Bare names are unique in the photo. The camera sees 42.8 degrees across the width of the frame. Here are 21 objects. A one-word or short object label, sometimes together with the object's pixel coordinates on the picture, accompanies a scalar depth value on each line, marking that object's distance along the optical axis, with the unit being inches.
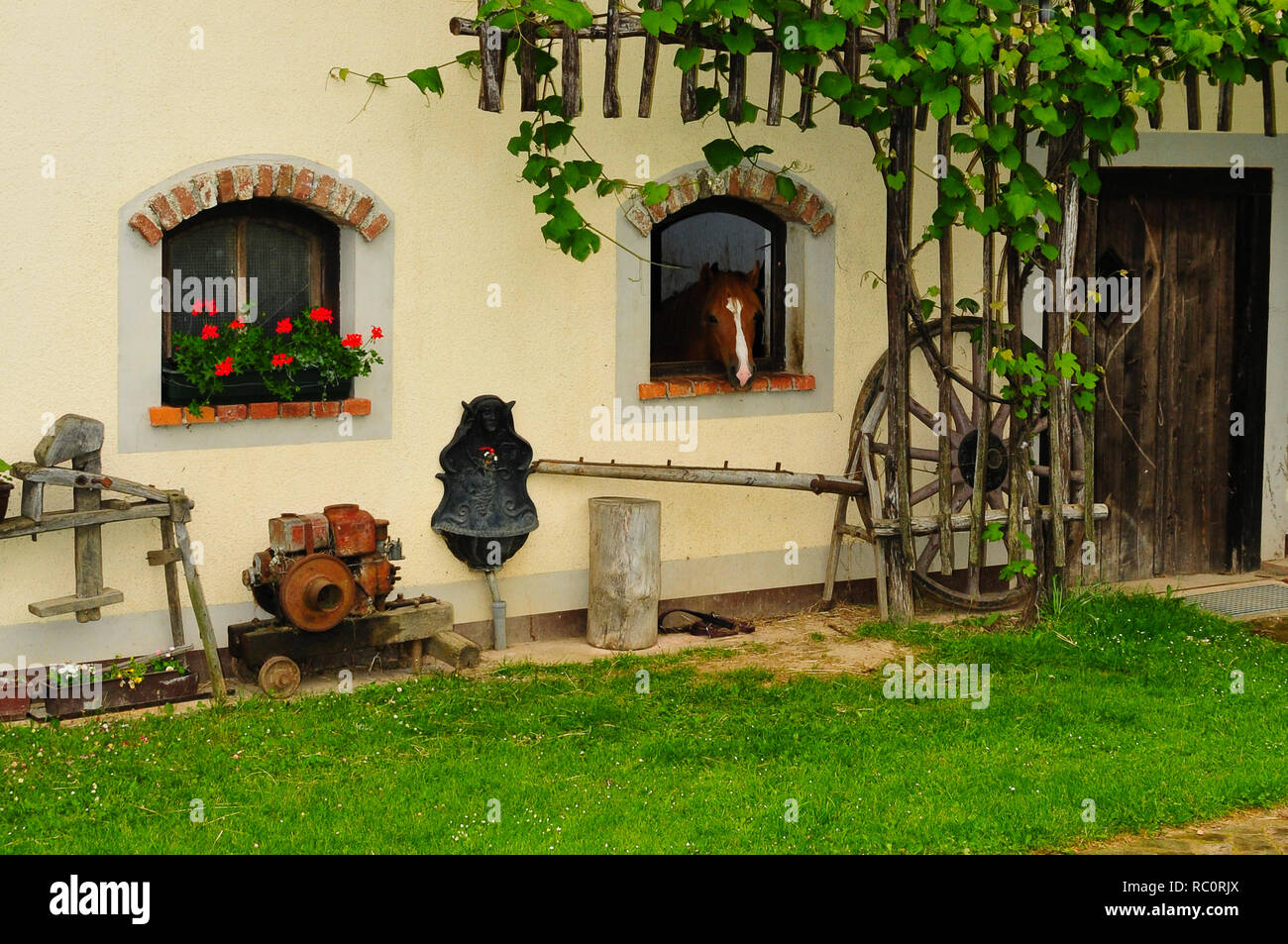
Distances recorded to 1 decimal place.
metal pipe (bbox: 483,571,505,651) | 330.0
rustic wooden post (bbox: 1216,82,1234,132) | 328.8
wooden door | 390.3
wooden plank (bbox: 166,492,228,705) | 281.4
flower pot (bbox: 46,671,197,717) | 279.0
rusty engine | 294.0
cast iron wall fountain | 325.4
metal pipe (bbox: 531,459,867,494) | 334.0
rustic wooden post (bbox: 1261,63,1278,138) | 339.9
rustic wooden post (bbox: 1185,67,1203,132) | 322.0
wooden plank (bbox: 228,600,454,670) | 294.7
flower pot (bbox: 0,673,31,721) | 275.0
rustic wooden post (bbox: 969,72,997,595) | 326.0
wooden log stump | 333.4
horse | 349.1
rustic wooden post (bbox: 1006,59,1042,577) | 329.1
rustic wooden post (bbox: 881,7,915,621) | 317.7
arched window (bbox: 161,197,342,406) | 299.6
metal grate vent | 370.3
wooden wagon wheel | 357.7
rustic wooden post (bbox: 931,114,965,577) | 321.7
